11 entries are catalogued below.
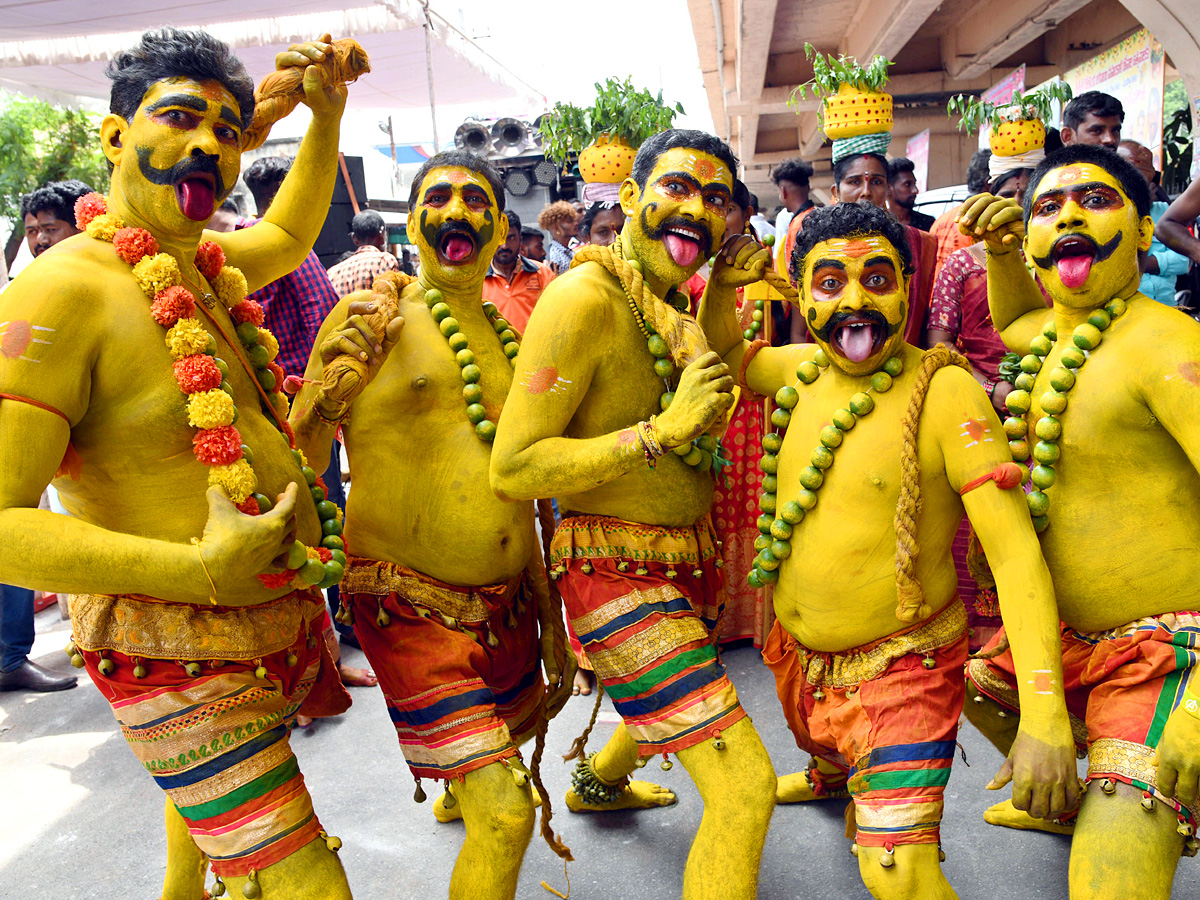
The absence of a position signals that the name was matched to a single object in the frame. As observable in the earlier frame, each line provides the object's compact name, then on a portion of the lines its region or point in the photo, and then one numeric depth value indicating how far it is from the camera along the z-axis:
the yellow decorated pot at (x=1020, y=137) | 3.75
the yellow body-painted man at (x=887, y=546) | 2.01
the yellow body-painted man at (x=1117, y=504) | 1.91
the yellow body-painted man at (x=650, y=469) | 2.08
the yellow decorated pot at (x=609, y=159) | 3.12
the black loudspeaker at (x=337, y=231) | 6.53
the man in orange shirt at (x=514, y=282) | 5.22
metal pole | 7.51
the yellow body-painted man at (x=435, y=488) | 2.23
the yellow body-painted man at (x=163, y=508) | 1.69
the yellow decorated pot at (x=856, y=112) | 3.76
